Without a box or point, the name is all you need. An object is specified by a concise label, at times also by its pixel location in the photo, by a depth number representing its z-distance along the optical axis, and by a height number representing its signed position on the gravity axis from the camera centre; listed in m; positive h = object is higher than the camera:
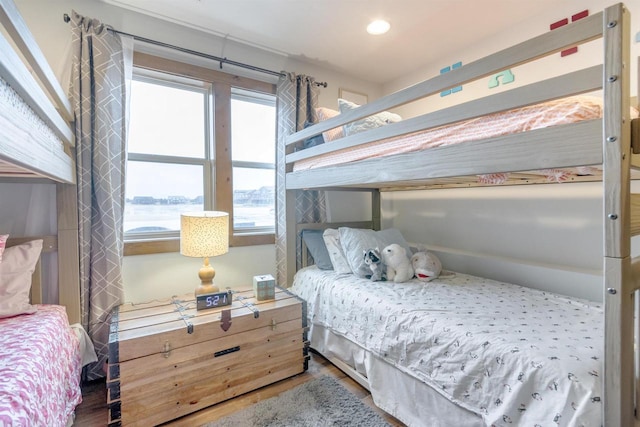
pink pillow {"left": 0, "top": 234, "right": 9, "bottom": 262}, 1.36 -0.13
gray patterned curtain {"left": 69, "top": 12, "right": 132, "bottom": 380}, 1.73 +0.28
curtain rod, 1.82 +1.12
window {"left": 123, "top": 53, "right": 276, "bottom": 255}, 2.07 +0.45
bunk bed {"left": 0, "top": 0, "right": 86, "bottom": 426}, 0.79 -0.29
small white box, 1.90 -0.49
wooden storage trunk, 1.38 -0.74
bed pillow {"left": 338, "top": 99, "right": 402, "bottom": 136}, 1.98 +0.58
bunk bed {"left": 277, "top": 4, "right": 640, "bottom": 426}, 0.82 -0.10
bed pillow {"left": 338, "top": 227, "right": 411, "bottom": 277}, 2.10 -0.24
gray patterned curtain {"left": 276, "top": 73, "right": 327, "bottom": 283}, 2.41 +0.77
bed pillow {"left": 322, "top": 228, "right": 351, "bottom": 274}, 2.20 -0.30
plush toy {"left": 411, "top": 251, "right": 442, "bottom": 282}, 1.99 -0.38
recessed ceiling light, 2.10 +1.32
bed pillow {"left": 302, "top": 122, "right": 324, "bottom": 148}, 2.30 +0.55
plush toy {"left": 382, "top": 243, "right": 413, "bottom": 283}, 1.98 -0.36
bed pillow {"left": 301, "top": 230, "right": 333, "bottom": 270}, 2.34 -0.29
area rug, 1.45 -1.02
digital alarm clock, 1.73 -0.52
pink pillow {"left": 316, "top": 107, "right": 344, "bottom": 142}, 2.15 +0.58
